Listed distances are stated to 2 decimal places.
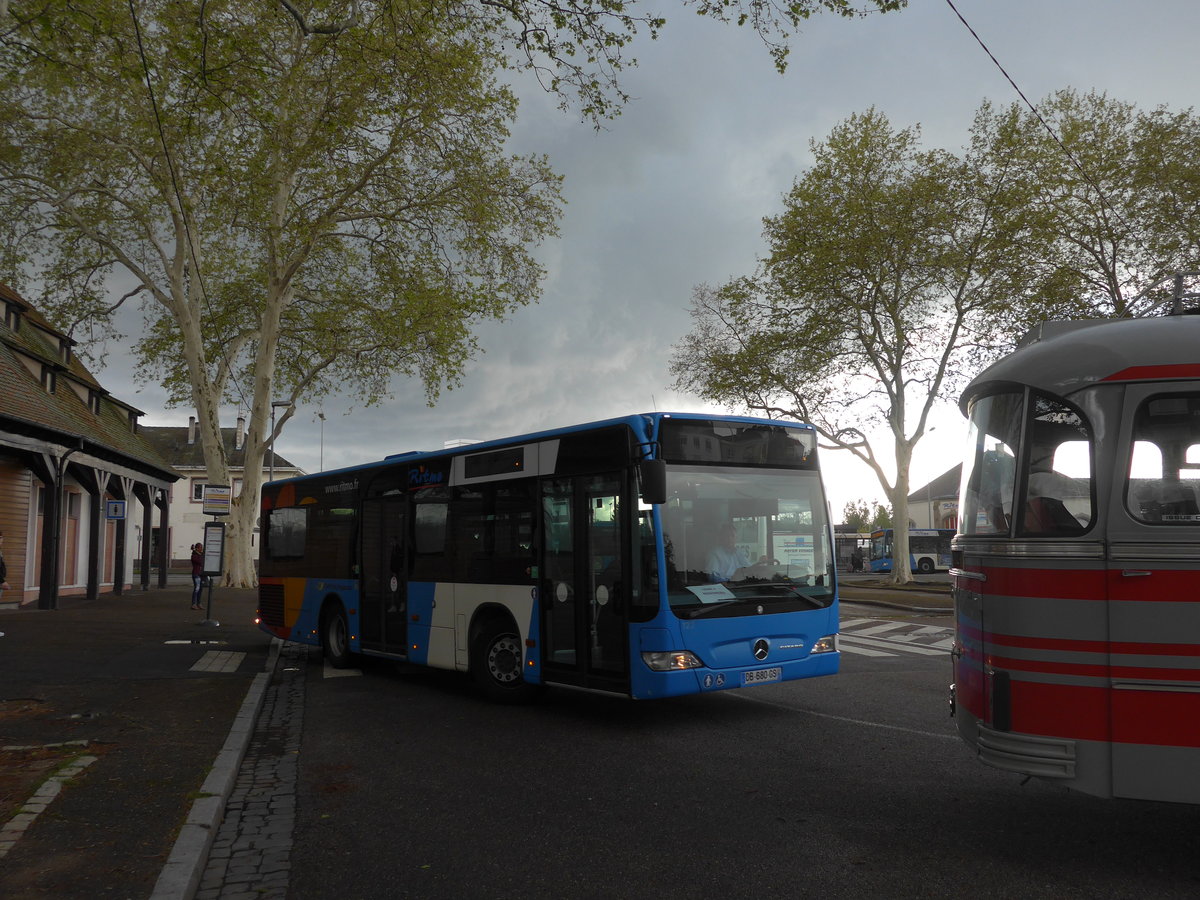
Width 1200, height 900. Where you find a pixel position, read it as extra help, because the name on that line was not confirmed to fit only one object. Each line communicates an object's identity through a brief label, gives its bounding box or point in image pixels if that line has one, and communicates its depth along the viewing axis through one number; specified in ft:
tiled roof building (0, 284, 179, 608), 78.84
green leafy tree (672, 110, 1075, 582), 97.09
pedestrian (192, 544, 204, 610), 83.79
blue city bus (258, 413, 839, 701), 27.45
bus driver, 28.07
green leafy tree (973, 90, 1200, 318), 89.56
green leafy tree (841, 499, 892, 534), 459.60
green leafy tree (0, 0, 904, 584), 72.18
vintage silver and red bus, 14.75
